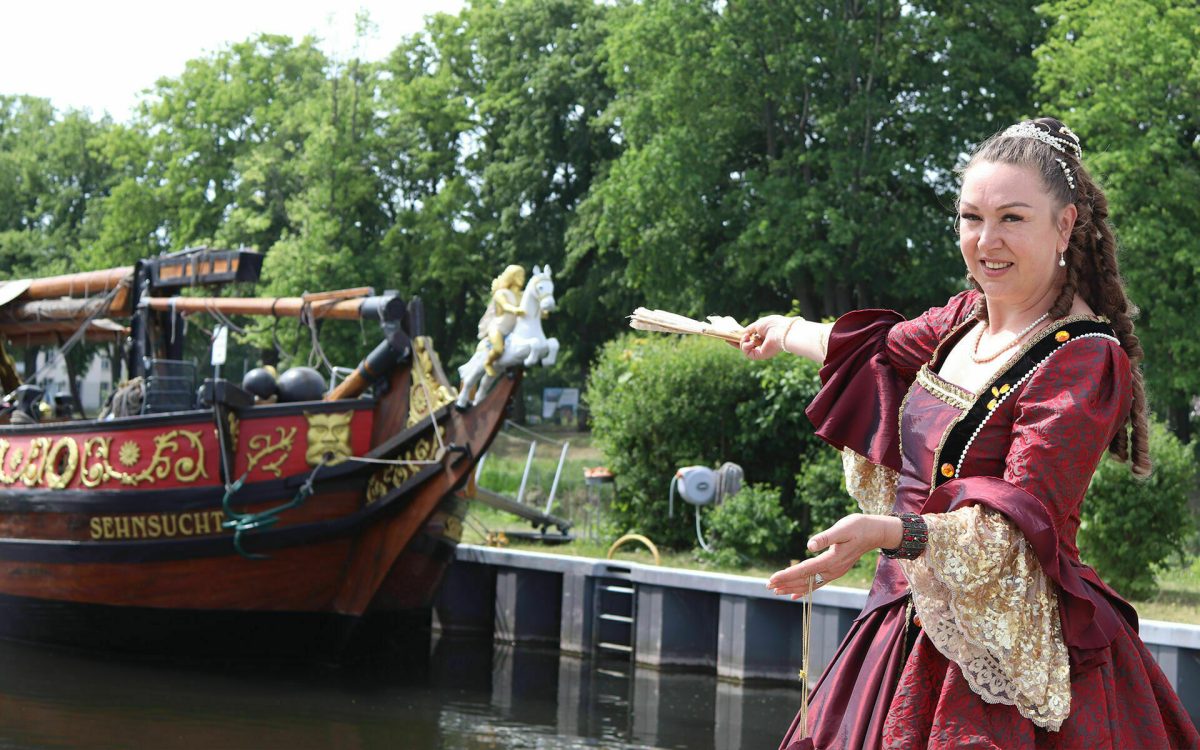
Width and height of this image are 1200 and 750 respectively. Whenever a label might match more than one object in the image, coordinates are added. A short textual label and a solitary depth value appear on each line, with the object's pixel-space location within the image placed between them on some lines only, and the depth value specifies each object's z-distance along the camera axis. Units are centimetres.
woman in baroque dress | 238
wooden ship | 1205
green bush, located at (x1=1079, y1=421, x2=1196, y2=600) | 1056
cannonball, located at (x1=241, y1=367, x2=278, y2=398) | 1262
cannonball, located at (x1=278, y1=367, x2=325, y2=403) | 1275
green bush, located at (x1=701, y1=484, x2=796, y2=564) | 1301
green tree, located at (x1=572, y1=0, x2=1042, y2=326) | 2511
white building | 6047
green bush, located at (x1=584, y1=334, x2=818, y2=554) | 1446
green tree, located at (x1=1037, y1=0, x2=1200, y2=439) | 2050
